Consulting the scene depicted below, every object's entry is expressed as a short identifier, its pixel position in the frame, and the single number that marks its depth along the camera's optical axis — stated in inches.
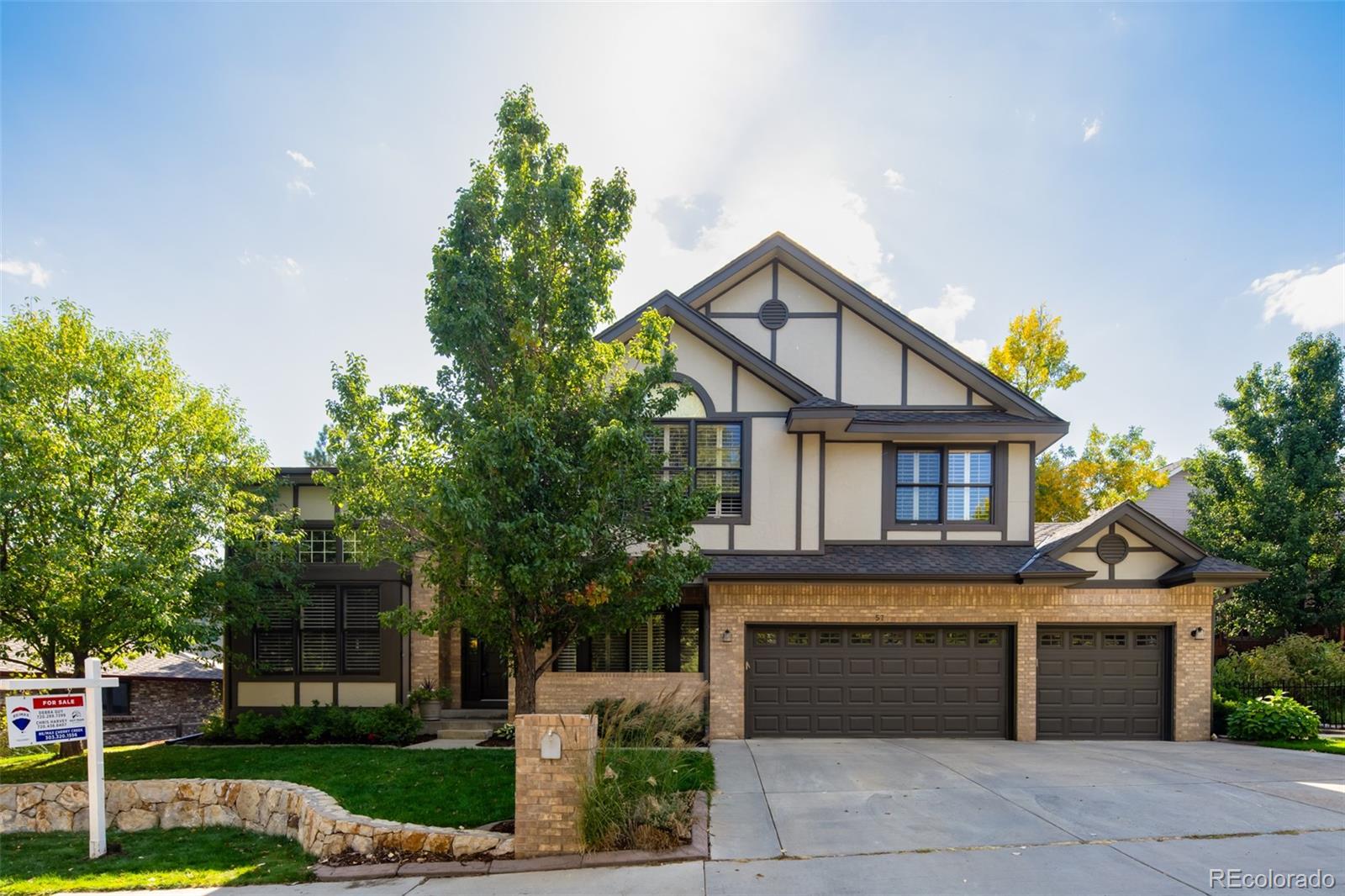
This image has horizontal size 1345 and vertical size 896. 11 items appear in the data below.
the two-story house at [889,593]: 473.7
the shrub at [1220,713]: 477.1
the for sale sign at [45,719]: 285.1
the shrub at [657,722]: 295.0
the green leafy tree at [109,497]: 384.5
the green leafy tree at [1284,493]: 701.3
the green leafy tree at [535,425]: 285.4
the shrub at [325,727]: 472.7
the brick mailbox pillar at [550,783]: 255.9
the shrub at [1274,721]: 457.4
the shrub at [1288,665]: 540.1
